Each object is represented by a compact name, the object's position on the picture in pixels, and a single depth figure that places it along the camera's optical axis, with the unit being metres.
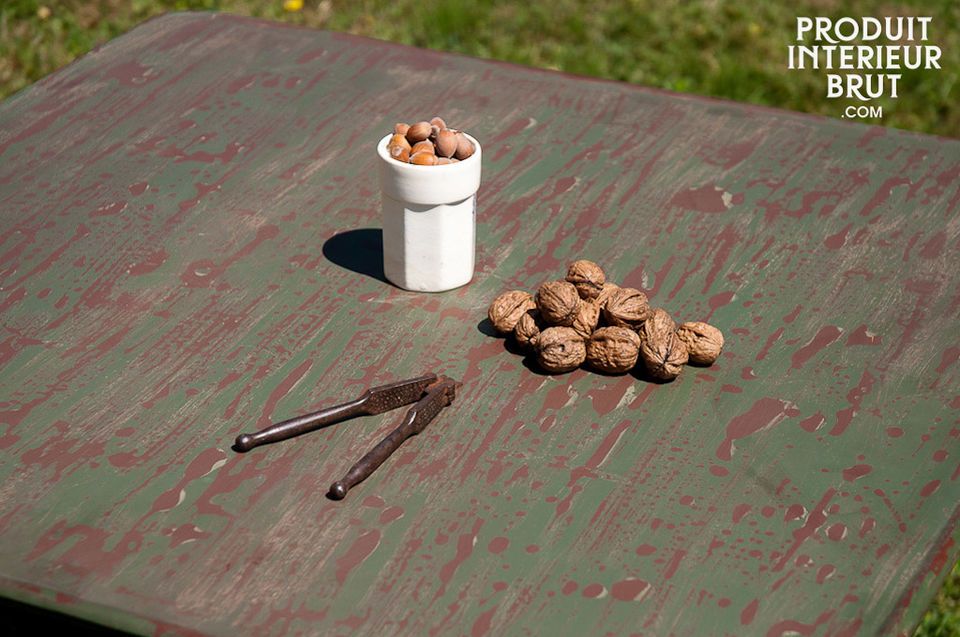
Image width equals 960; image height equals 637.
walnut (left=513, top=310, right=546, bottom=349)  1.81
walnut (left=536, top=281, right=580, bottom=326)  1.82
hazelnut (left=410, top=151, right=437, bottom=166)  1.87
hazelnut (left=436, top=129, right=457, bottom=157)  1.88
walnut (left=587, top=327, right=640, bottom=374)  1.77
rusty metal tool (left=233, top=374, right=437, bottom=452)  1.61
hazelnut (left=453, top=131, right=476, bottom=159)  1.89
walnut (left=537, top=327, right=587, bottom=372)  1.77
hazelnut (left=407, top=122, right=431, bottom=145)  1.90
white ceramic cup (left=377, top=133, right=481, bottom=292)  1.88
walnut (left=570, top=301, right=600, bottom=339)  1.82
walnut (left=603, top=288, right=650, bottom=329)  1.83
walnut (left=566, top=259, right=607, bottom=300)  1.87
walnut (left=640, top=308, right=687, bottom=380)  1.75
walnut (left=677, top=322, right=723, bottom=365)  1.79
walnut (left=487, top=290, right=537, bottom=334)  1.85
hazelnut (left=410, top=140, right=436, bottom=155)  1.89
